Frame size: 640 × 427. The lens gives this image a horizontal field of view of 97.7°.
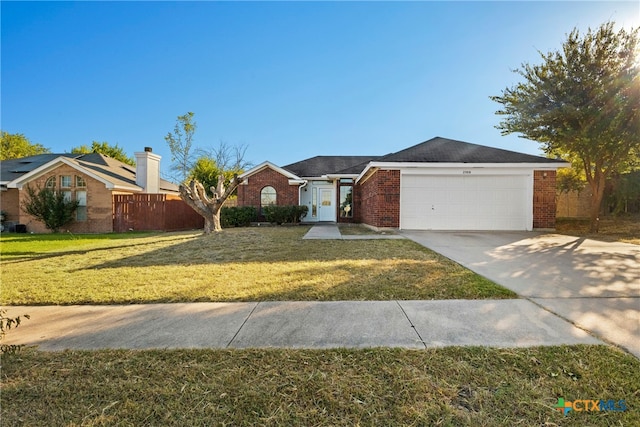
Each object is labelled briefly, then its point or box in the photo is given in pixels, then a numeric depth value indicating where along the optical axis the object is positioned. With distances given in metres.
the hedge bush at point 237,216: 16.61
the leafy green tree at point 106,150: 35.19
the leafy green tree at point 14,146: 31.36
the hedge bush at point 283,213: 17.09
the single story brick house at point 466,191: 11.68
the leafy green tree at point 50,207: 14.77
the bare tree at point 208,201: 12.36
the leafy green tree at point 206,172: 29.16
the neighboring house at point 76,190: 15.25
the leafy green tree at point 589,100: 10.16
